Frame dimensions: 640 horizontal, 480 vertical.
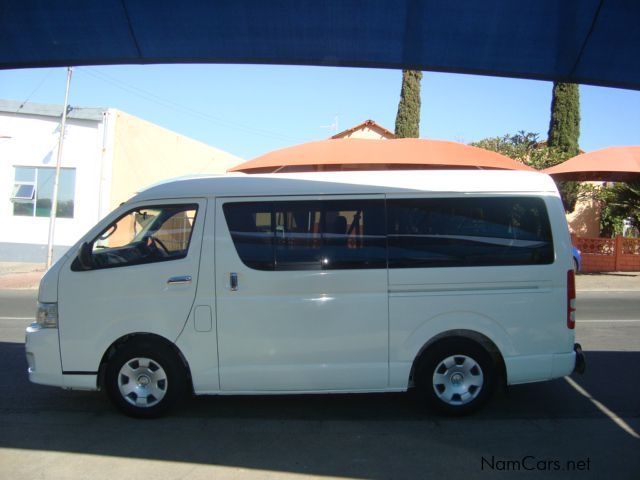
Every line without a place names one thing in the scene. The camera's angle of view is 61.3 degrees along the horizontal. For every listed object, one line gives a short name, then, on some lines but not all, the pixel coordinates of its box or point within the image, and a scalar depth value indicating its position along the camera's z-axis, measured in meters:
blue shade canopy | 4.83
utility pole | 17.67
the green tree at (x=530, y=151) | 19.81
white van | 4.69
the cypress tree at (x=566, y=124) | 20.39
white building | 19.38
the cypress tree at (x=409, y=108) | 22.84
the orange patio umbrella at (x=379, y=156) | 10.41
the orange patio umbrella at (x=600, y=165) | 15.23
